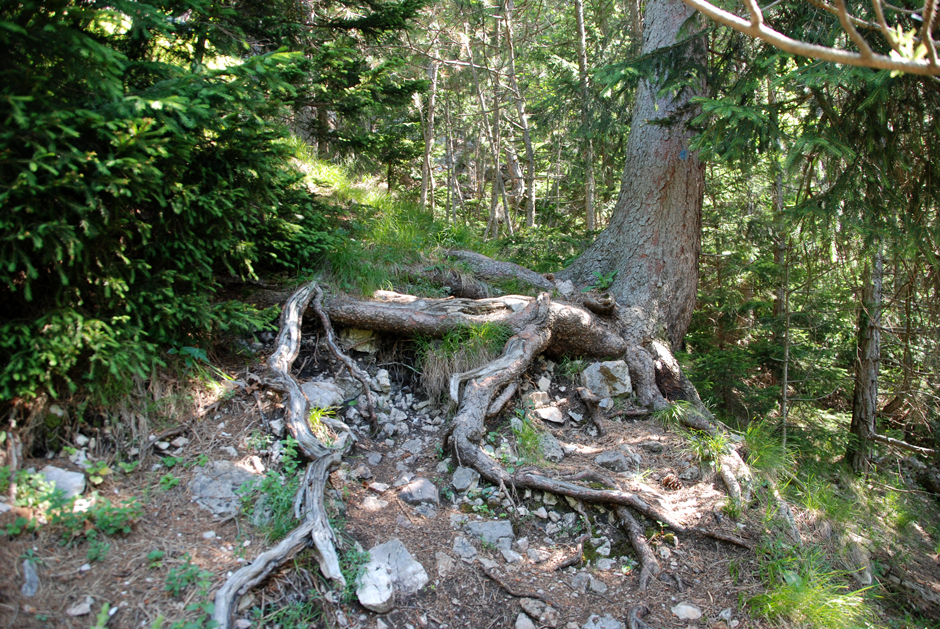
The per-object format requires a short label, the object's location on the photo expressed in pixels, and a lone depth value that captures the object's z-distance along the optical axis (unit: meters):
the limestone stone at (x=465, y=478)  4.07
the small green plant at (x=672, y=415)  5.10
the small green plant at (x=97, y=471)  3.09
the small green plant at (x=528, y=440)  4.42
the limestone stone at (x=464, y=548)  3.51
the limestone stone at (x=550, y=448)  4.52
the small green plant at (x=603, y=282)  6.43
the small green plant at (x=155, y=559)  2.77
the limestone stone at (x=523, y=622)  3.09
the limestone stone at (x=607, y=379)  5.48
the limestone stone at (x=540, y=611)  3.12
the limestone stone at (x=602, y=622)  3.14
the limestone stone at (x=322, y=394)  4.45
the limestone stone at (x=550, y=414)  5.07
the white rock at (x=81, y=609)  2.45
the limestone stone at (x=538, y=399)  5.15
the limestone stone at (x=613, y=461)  4.45
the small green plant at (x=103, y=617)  2.38
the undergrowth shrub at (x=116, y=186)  2.72
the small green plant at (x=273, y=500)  3.16
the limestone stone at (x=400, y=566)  3.20
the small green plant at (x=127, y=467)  3.24
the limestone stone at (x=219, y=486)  3.28
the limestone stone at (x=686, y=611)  3.25
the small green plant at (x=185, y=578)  2.66
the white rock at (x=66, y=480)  2.96
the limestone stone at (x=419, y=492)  3.94
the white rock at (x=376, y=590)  2.97
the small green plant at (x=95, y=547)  2.70
